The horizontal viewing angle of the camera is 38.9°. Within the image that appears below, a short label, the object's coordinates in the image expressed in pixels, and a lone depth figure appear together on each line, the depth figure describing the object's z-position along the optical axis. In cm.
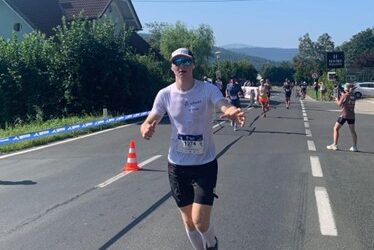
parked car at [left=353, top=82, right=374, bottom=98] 5622
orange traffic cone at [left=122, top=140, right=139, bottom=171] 1023
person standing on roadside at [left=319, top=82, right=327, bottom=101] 5362
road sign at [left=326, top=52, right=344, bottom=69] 5484
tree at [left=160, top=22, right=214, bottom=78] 6431
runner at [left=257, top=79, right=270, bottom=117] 2533
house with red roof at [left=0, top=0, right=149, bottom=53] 3528
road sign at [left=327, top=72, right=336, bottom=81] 5112
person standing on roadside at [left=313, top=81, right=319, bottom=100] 5862
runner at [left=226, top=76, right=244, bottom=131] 1943
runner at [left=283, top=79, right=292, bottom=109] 3431
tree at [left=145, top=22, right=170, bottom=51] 9316
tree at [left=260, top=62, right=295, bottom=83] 15355
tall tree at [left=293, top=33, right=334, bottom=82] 13350
